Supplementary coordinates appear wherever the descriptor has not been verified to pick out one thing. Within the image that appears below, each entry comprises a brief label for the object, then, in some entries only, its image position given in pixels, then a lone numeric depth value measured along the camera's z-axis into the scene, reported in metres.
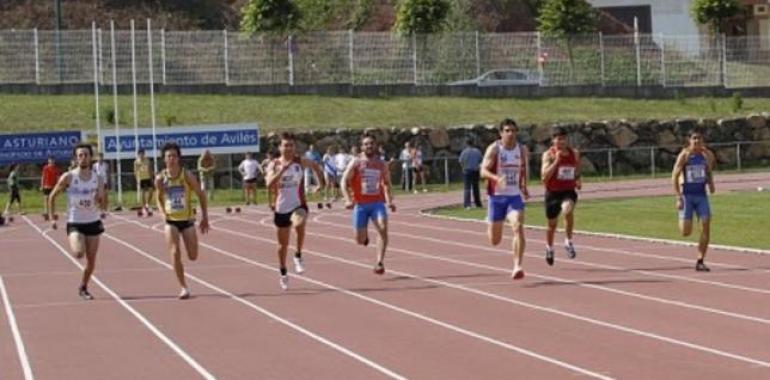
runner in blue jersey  20.06
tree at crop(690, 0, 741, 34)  61.94
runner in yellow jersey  18.00
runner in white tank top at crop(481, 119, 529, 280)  19.19
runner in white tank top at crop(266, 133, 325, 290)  19.66
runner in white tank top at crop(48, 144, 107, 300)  18.38
